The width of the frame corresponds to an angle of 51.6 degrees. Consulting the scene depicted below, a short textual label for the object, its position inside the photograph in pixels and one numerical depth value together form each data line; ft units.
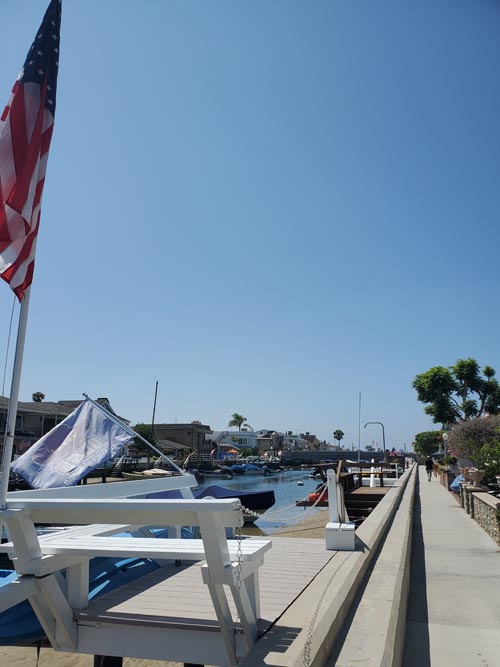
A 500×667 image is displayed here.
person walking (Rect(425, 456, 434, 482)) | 113.17
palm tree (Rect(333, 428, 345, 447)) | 622.95
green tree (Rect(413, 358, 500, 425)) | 177.68
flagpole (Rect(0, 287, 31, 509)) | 12.87
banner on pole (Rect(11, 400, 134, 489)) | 29.22
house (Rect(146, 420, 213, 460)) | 330.54
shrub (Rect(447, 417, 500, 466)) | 72.08
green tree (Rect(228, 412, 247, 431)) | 538.88
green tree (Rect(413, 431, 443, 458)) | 305.94
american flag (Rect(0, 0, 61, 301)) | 14.33
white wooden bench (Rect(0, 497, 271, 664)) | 12.17
